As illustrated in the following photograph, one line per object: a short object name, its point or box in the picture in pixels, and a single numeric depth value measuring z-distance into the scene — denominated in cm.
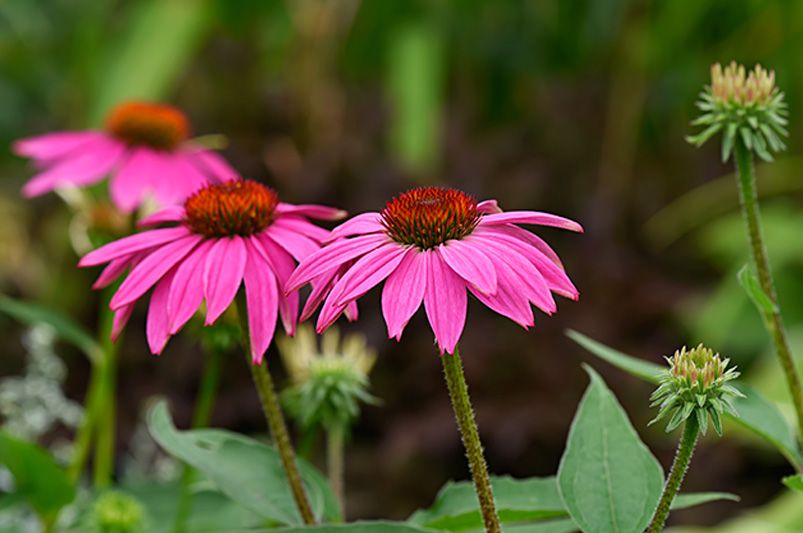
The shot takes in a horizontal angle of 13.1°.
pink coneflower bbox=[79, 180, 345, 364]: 109
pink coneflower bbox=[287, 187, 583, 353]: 104
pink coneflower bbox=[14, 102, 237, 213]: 134
